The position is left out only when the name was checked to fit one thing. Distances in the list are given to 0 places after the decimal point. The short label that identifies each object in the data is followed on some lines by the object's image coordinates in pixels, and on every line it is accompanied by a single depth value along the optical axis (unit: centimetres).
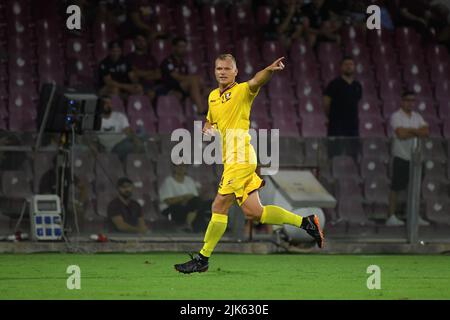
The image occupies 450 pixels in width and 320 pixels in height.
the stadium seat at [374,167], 1655
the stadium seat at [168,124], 2002
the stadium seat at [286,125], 2056
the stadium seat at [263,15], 2256
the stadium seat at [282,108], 2088
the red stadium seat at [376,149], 1659
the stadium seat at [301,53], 2200
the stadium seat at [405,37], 2280
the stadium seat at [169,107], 2017
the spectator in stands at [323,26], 2225
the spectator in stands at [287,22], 2191
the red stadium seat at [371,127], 2091
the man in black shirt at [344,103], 1945
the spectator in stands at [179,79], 2019
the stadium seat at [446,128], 2084
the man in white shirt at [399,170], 1659
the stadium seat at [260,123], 2050
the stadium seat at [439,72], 2244
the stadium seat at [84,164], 1630
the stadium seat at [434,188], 1645
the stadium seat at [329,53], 2214
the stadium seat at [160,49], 2133
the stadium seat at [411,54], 2258
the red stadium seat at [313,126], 2064
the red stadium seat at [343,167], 1655
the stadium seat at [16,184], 1605
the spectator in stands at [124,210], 1620
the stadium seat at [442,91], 2203
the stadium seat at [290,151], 1639
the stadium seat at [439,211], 1642
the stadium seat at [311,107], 2100
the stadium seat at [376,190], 1644
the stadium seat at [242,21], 2242
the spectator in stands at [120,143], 1633
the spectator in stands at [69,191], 1627
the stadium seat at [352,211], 1645
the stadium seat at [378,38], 2259
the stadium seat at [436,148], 1662
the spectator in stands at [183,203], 1630
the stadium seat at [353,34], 2255
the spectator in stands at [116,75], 1997
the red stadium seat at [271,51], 2195
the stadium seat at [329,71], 2191
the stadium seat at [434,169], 1658
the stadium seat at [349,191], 1648
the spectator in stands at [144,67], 2030
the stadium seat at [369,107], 2120
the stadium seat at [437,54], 2267
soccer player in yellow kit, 1185
